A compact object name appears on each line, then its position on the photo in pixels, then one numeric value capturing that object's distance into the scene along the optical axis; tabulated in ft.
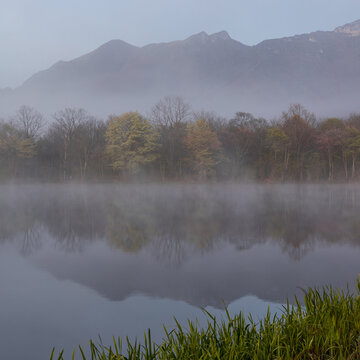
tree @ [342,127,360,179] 185.57
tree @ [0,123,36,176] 191.21
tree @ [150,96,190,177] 197.06
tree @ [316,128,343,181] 189.98
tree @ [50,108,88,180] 204.62
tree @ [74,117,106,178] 197.67
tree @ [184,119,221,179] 187.21
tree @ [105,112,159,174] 178.09
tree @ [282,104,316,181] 197.79
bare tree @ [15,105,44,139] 218.38
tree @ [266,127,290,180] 193.57
